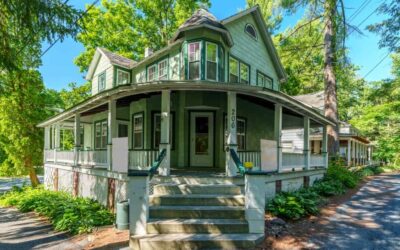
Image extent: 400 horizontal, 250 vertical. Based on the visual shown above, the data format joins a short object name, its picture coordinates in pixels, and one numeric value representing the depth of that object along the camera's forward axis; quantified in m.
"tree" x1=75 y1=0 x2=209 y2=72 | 25.22
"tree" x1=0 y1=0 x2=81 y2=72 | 7.06
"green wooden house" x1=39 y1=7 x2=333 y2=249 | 6.54
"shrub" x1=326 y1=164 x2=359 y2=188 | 13.57
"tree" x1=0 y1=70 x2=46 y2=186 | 19.49
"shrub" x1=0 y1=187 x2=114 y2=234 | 8.67
